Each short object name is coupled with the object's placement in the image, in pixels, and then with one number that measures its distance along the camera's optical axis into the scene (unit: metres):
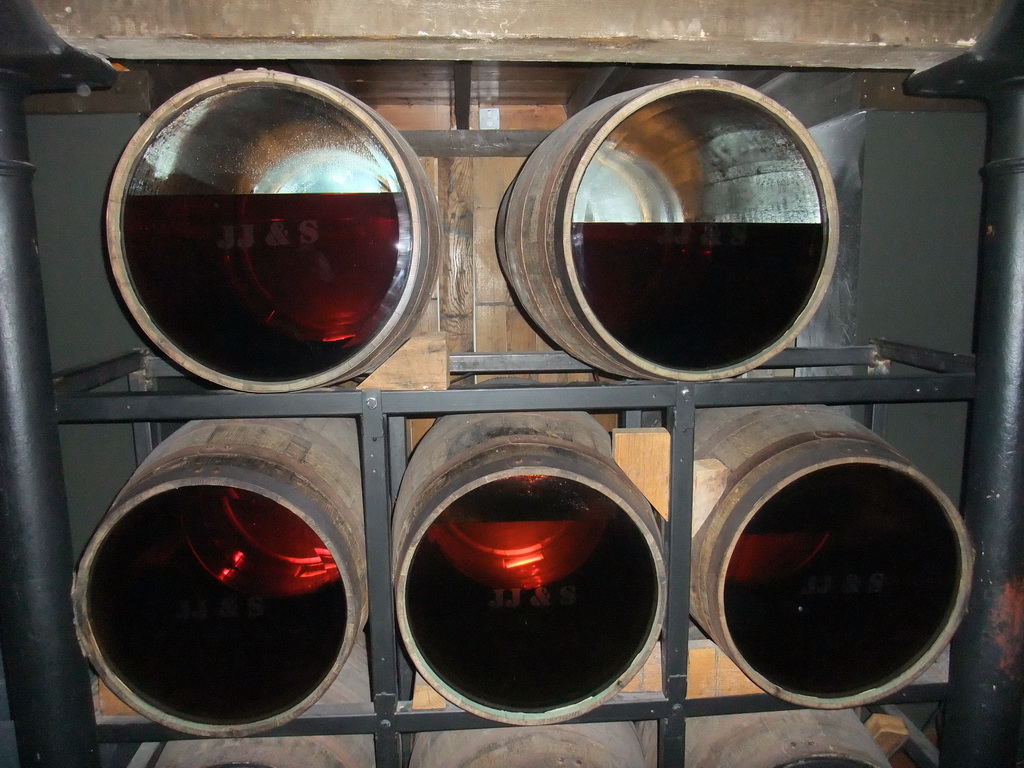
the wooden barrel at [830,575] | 1.57
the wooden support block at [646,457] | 1.64
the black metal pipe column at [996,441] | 1.61
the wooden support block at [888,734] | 2.18
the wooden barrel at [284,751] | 1.75
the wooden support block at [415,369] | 1.57
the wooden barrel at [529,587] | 1.51
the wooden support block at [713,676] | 1.76
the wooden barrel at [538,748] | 1.71
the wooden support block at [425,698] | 1.71
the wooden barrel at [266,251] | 1.33
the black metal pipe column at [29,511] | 1.46
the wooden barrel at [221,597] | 1.49
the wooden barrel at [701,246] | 1.37
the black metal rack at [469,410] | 1.55
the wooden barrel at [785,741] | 1.76
